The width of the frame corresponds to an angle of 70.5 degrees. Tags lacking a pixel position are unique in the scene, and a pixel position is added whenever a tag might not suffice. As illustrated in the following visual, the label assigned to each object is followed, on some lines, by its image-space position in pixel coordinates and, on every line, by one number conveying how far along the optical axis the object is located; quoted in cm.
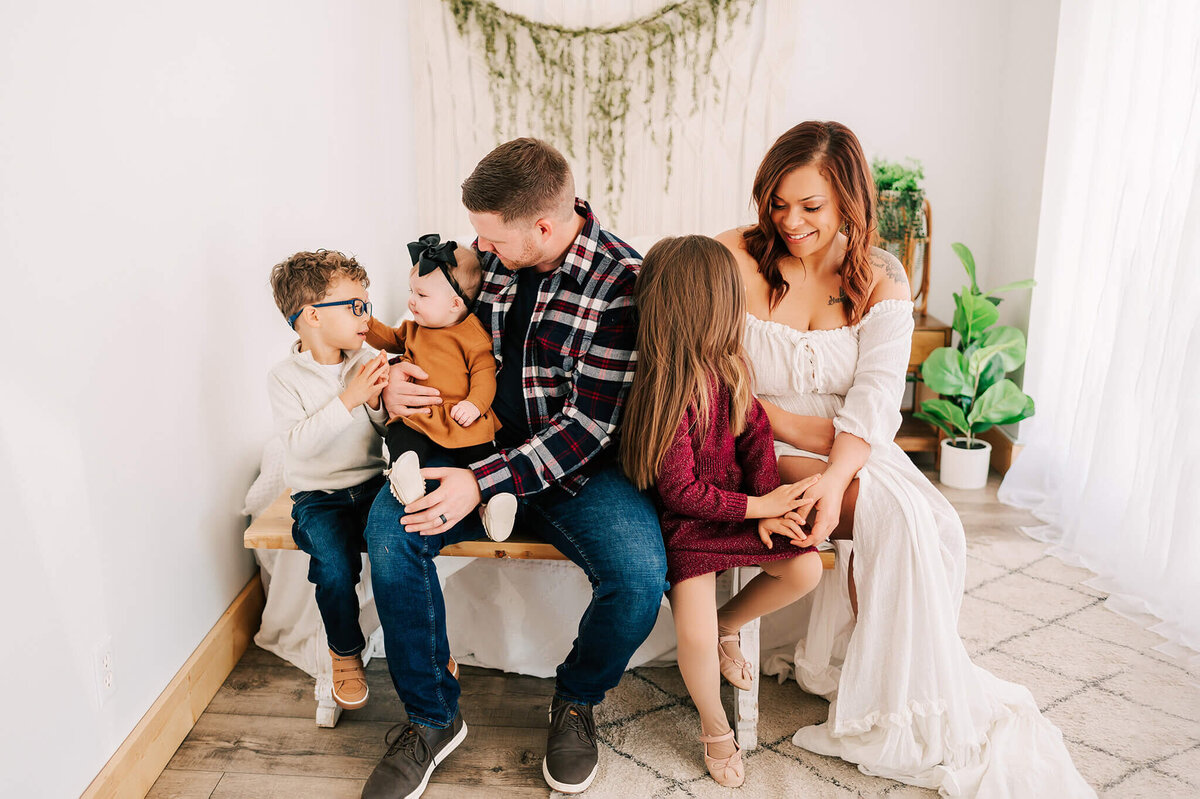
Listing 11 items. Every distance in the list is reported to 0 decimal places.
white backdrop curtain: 330
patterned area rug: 160
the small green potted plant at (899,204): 307
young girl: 153
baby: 165
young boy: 162
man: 153
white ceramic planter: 293
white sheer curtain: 209
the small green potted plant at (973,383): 280
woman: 157
